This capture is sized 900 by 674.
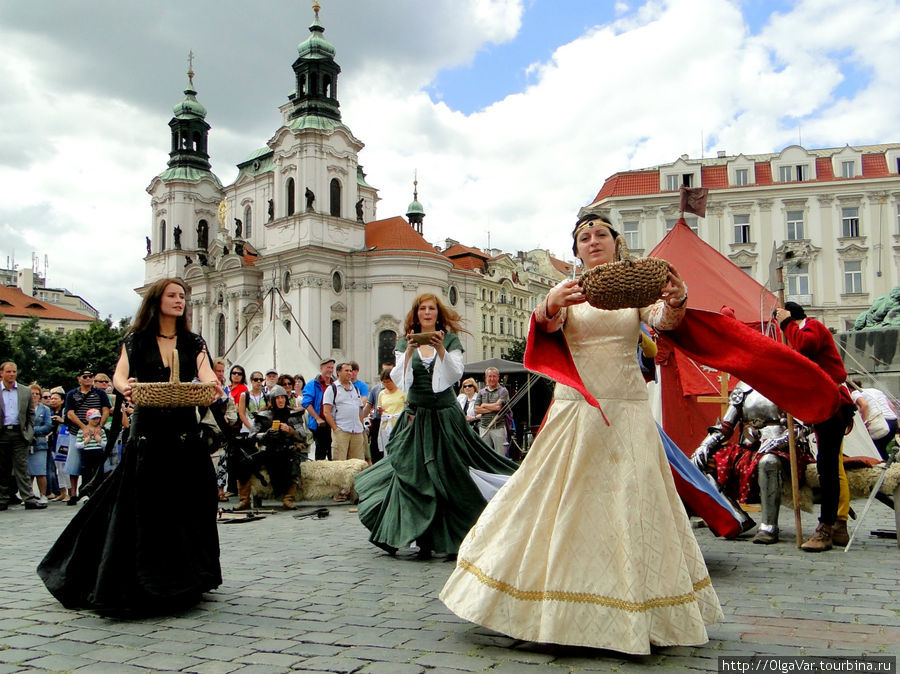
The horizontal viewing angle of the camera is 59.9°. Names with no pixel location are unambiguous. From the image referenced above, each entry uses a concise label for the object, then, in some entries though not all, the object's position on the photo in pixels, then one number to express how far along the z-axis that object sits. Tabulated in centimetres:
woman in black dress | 431
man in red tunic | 620
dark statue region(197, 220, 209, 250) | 6372
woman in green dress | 618
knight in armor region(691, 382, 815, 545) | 663
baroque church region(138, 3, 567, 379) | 5272
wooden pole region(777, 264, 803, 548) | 623
